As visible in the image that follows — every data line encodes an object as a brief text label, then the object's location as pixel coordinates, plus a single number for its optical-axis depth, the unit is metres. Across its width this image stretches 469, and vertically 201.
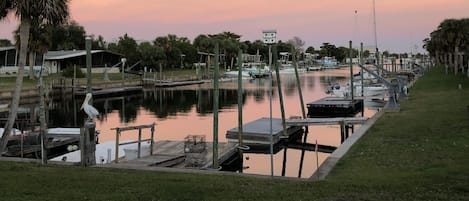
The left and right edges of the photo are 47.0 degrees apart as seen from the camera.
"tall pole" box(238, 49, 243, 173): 24.61
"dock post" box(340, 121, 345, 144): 29.68
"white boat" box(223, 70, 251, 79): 124.30
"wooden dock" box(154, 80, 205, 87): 93.00
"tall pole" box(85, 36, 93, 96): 17.45
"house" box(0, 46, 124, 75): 94.74
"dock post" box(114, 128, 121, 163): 18.10
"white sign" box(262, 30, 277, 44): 16.08
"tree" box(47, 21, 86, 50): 122.50
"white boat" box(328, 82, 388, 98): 57.59
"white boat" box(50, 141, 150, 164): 20.86
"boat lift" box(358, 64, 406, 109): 33.34
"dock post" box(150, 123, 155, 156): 20.49
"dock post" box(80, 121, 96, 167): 13.70
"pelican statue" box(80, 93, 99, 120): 15.42
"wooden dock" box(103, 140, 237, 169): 18.83
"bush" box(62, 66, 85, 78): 85.44
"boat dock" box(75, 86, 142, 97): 71.13
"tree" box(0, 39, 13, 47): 138.91
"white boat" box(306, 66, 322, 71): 186.30
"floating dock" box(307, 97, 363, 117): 44.59
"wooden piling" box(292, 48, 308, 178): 22.88
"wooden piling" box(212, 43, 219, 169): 19.39
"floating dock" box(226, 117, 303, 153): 27.39
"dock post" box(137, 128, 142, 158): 20.13
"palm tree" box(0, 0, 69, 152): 17.53
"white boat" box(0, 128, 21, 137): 27.30
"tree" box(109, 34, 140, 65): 113.31
